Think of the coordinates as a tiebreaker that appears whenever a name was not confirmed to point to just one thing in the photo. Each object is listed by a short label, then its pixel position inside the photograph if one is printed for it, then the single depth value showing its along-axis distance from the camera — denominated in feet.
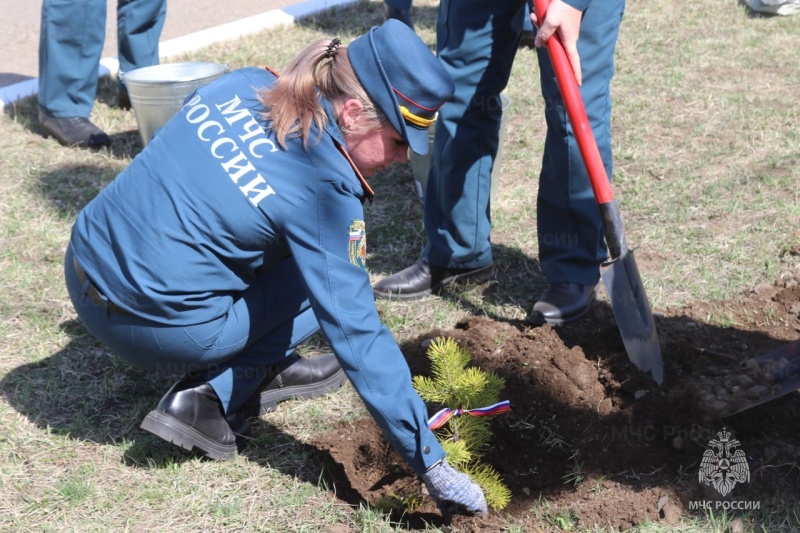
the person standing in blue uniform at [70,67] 15.62
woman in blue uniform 6.90
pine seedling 8.39
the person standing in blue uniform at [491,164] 9.89
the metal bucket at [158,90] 14.12
